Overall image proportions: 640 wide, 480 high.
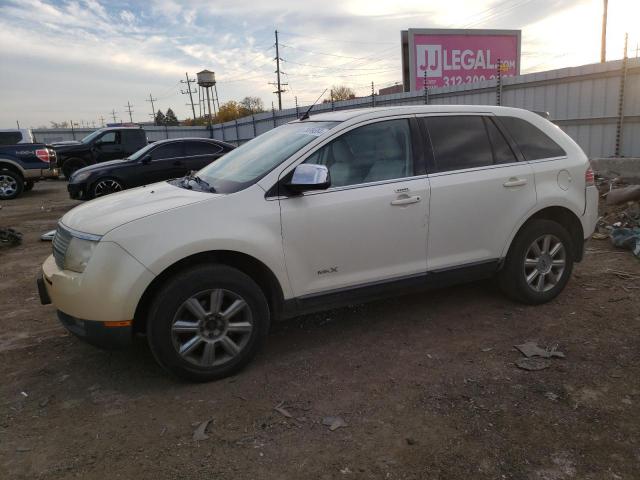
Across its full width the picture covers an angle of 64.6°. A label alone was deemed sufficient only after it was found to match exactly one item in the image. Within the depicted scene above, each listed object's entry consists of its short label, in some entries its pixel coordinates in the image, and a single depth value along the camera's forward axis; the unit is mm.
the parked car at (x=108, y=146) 16438
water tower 62156
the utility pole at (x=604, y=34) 24219
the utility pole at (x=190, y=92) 88212
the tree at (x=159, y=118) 97100
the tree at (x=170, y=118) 89844
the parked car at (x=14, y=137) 14000
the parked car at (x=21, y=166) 13836
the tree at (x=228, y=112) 77031
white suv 3092
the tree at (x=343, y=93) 53922
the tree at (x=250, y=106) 77062
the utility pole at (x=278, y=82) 52050
